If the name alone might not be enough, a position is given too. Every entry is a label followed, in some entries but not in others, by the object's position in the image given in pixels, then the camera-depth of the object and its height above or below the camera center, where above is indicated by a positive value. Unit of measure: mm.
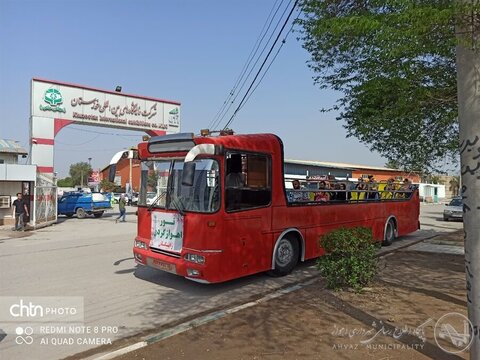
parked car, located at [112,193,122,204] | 53819 -2030
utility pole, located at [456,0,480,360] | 3754 +226
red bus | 7125 -468
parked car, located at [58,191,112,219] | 28234 -1388
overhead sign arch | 23406 +4373
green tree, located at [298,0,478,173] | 3578 +1434
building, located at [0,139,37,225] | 21359 -110
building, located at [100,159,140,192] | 74000 +1431
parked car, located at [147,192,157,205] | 8102 -248
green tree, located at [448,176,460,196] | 81250 +275
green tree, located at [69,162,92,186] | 102938 +3209
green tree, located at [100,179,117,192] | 73625 -389
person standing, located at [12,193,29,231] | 19391 -1329
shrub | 6840 -1219
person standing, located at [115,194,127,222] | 24750 -1182
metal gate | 21469 -1019
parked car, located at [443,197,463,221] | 26219 -1542
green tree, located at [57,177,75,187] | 102688 +344
